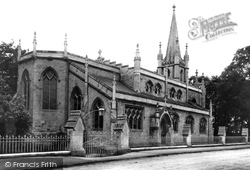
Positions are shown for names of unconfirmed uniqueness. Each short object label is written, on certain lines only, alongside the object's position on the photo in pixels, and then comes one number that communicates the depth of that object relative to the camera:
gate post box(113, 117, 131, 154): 19.34
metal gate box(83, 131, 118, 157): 18.83
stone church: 27.70
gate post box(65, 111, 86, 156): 16.75
